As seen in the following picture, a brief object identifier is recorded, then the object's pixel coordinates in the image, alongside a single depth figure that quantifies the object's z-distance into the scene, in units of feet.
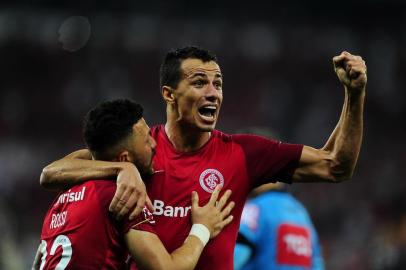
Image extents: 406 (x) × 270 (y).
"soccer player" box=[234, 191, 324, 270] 38.73
